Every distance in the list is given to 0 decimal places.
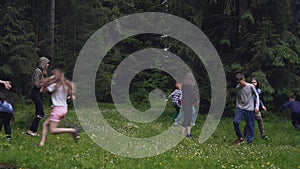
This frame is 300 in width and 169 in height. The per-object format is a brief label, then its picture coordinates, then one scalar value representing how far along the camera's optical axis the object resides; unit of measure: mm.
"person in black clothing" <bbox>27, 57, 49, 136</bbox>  12258
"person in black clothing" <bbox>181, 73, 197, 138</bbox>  14414
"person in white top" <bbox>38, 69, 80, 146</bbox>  10539
